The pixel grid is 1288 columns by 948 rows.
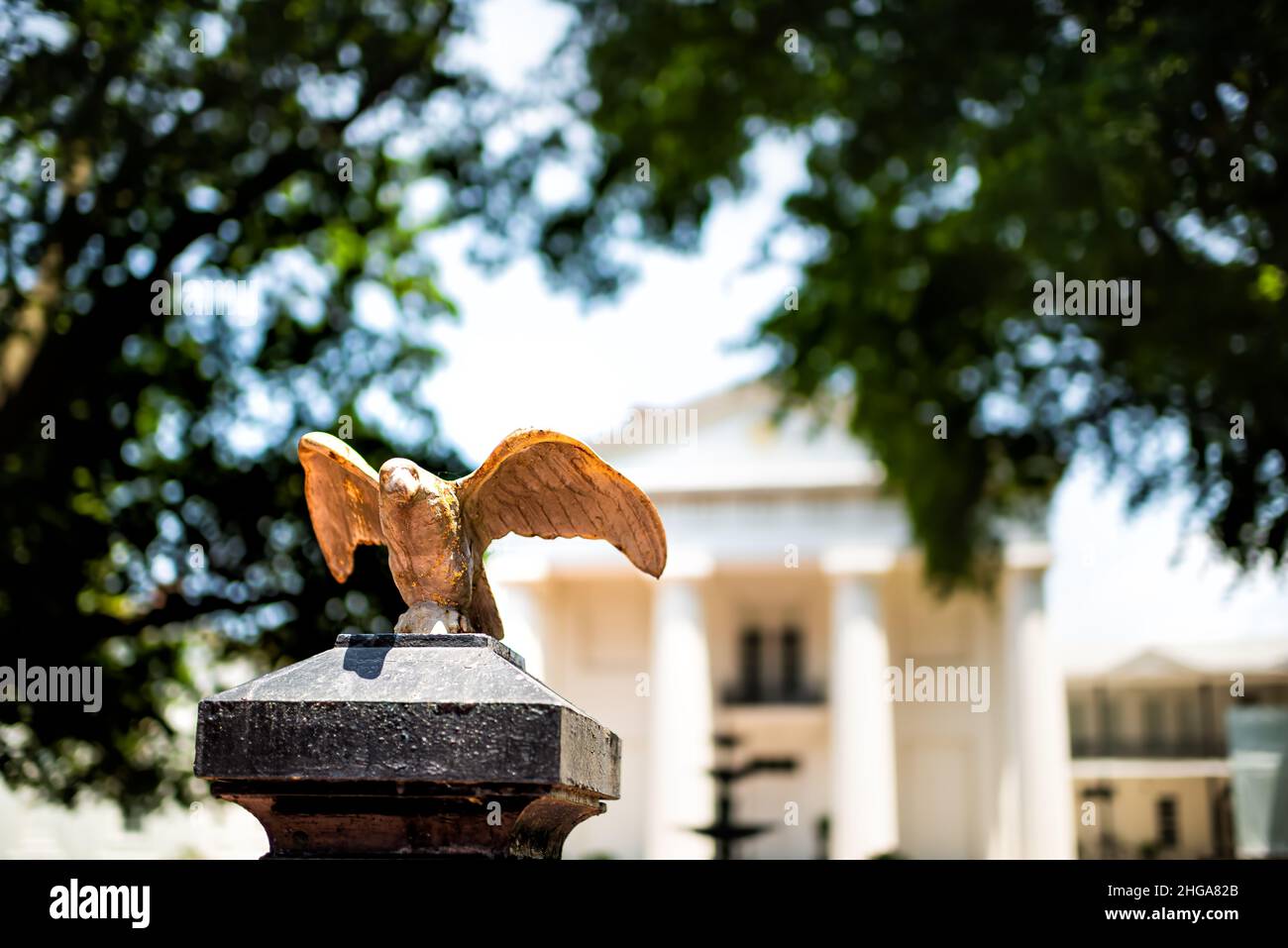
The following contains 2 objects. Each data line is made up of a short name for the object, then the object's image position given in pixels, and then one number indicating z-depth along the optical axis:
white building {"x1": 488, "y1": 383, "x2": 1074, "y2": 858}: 30.62
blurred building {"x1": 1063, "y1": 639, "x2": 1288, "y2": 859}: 31.34
